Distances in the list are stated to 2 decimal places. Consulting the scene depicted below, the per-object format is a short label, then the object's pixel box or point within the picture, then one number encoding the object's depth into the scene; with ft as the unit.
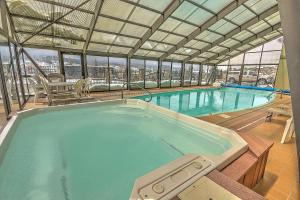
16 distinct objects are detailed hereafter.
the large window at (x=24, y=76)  17.19
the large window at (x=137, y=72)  29.45
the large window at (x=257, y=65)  34.40
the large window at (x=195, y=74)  40.96
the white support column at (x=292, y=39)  2.75
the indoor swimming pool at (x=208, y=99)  20.78
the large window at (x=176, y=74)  36.29
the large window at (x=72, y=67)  22.35
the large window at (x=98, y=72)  24.98
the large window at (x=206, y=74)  43.39
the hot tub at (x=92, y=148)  5.92
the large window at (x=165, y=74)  34.32
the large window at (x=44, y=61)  18.99
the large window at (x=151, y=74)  32.04
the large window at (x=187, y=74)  38.83
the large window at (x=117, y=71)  27.25
